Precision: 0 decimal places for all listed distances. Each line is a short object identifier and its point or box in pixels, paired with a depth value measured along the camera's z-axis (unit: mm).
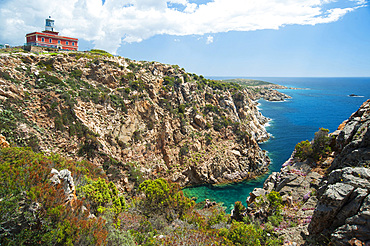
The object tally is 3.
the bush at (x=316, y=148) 19609
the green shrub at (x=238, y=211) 19169
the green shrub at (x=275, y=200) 15634
